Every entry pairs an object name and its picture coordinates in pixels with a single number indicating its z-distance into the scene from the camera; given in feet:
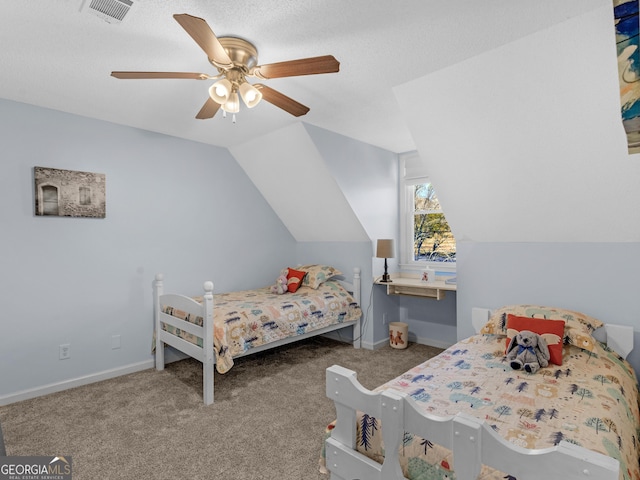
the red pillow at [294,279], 13.08
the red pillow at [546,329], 6.77
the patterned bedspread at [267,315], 9.21
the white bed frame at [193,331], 8.74
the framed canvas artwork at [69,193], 9.25
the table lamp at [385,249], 12.42
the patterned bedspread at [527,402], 4.21
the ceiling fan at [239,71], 5.61
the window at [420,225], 13.42
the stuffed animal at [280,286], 12.94
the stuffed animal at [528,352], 6.46
